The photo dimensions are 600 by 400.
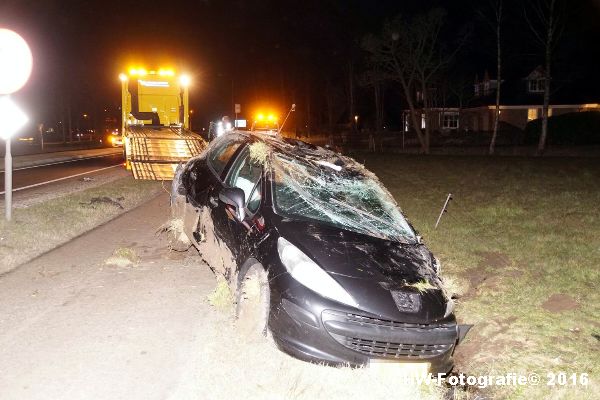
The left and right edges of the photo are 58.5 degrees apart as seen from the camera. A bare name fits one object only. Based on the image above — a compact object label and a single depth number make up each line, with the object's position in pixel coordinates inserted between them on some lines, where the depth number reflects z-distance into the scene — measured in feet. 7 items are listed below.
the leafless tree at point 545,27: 95.66
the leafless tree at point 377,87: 116.62
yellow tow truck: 43.75
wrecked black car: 12.50
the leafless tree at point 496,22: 100.69
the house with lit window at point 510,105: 131.85
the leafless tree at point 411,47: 104.12
